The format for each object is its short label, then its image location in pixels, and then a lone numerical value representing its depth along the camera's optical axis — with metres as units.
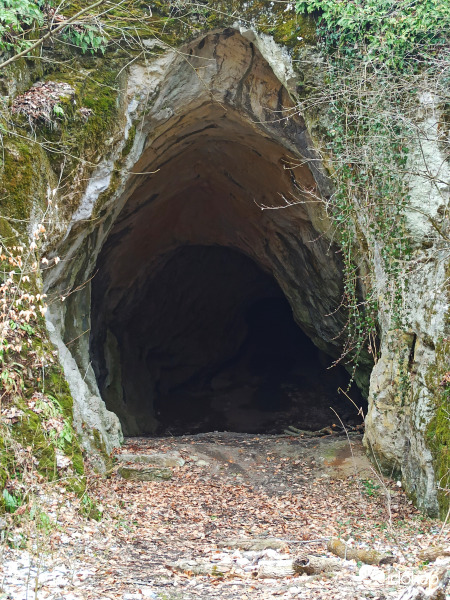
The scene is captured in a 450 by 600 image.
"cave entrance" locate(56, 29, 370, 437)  8.18
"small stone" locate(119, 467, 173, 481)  7.09
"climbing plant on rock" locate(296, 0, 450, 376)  6.69
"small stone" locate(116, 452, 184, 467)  7.55
